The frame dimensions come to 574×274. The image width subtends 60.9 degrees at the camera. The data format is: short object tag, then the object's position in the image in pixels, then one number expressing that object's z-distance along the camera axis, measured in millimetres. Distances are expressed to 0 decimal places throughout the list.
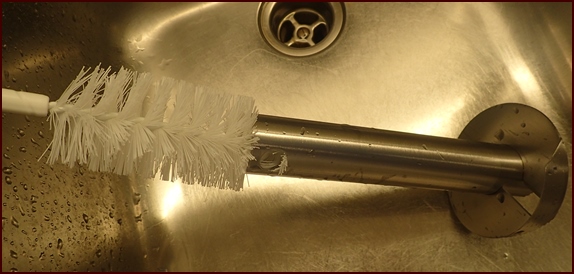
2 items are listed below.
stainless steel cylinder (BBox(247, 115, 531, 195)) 435
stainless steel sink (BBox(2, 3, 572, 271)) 536
